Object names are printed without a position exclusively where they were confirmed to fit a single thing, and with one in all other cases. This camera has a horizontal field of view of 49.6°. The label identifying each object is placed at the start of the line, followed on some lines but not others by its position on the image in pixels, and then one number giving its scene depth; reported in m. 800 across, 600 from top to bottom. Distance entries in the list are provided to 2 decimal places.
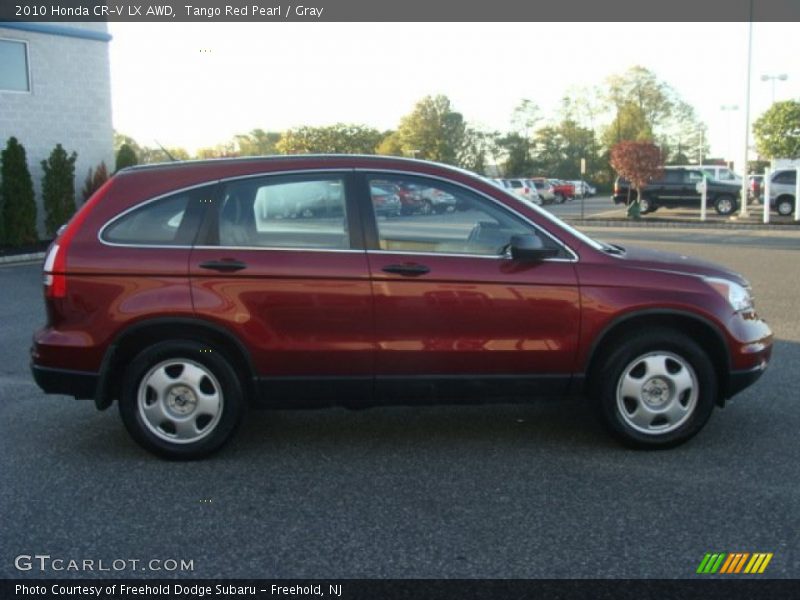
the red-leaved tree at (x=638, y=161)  34.00
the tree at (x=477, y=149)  71.32
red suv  4.87
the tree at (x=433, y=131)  63.03
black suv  35.69
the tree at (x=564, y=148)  77.75
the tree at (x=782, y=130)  57.97
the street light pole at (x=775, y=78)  41.41
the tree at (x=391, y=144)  54.56
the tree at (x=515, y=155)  77.19
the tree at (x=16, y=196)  17.44
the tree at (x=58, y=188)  18.48
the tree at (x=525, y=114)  79.00
